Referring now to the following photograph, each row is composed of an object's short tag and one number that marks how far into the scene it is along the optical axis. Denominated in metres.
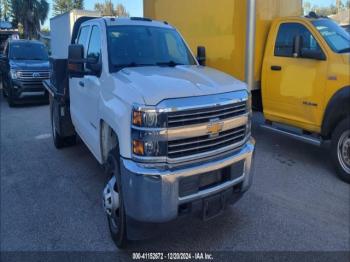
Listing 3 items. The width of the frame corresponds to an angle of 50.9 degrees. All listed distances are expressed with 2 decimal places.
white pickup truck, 2.99
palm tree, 40.12
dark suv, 12.43
